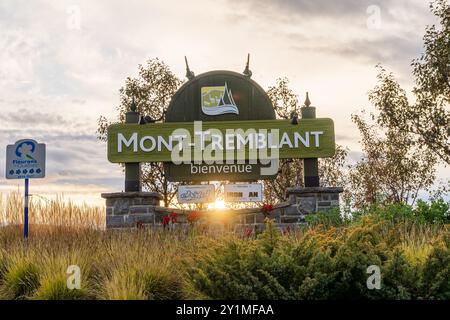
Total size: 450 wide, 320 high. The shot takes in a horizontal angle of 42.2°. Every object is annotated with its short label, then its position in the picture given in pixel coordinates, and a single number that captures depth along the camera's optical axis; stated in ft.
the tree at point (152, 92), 79.51
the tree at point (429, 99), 65.16
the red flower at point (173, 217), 51.72
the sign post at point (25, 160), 47.83
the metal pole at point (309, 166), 55.46
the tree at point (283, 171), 79.77
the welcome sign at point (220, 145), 56.54
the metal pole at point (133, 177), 56.44
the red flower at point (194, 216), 51.39
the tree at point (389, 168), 77.36
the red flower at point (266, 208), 52.60
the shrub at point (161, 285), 27.53
